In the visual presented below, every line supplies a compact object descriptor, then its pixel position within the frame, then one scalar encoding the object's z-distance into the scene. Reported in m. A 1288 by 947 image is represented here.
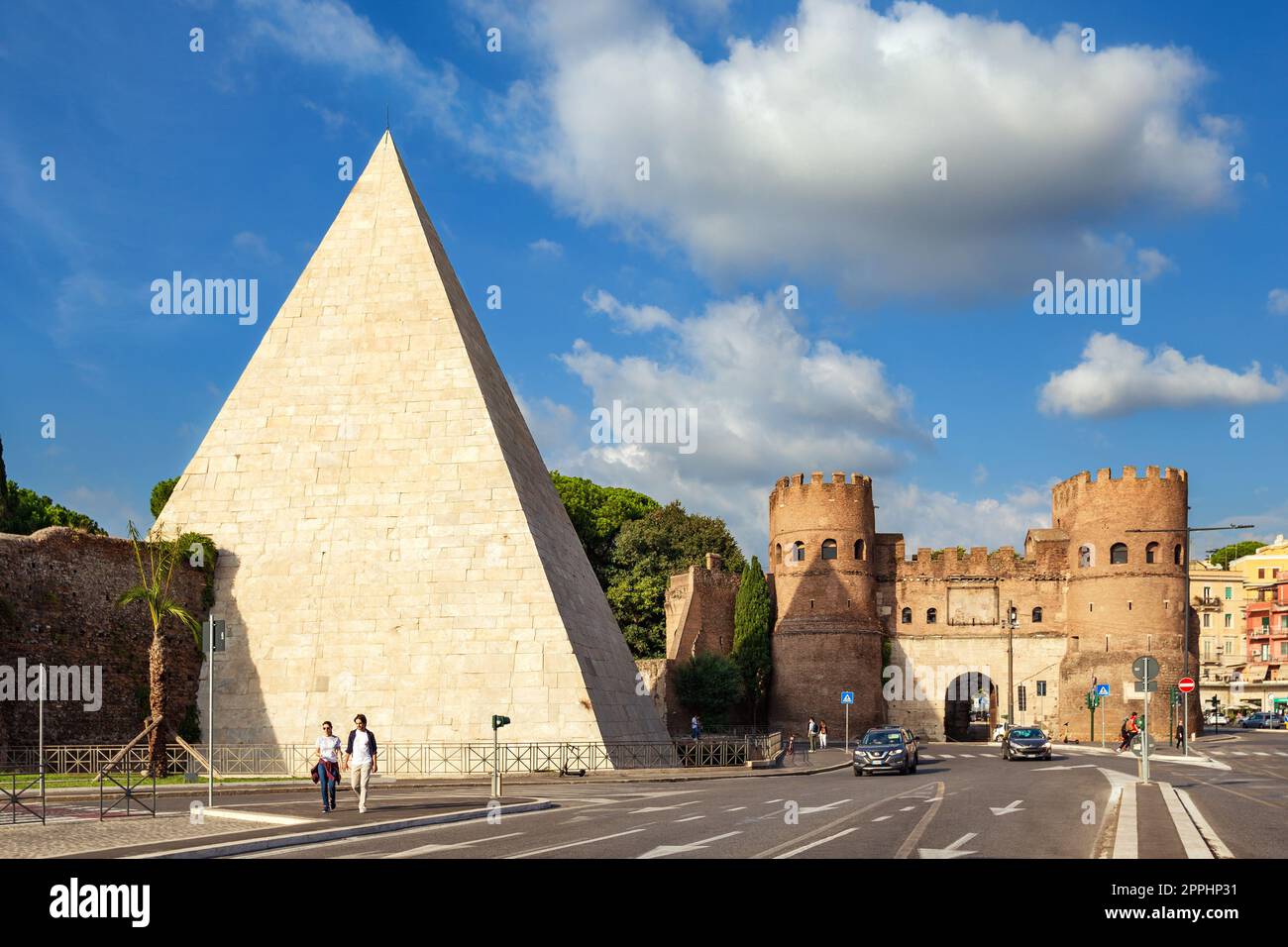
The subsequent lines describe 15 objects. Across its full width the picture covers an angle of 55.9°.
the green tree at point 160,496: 63.97
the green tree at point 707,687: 57.88
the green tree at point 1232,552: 135.75
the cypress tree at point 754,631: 67.81
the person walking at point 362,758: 18.25
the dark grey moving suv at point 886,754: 31.48
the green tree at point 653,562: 72.06
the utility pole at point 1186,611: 51.44
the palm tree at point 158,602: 26.78
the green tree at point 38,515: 58.75
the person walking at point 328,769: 17.73
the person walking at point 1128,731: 49.66
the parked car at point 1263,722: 81.69
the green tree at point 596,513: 75.44
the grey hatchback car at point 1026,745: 40.53
